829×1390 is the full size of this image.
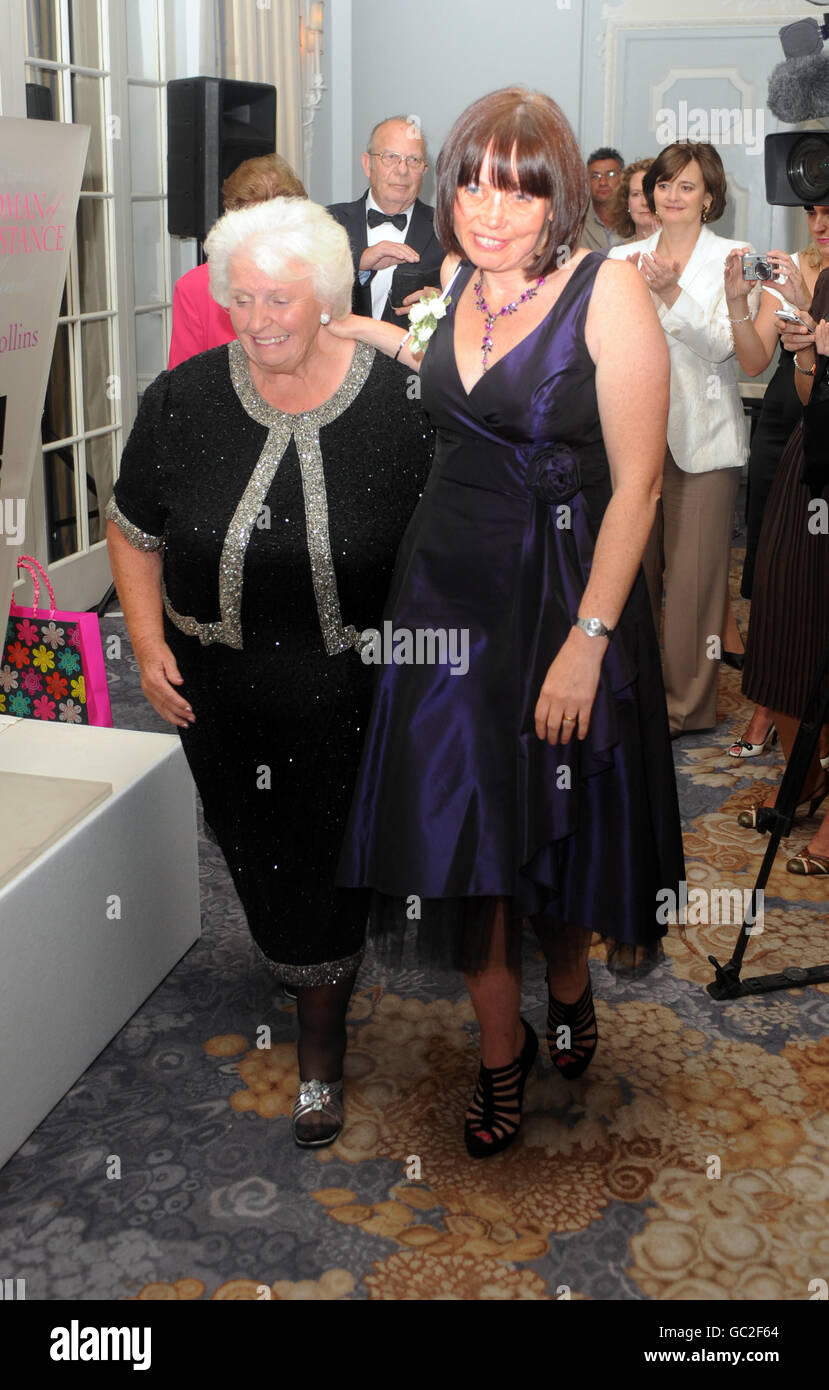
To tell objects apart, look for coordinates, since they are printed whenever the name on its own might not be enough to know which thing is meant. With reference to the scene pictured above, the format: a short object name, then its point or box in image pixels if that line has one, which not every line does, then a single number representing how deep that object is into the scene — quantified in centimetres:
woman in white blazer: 347
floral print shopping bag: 260
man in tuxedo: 418
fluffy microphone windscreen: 286
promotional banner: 182
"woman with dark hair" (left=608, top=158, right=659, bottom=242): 433
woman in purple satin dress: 166
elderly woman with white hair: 184
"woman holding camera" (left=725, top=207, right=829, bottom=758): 299
